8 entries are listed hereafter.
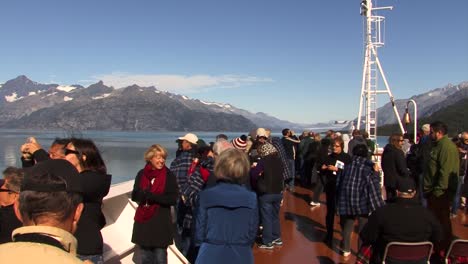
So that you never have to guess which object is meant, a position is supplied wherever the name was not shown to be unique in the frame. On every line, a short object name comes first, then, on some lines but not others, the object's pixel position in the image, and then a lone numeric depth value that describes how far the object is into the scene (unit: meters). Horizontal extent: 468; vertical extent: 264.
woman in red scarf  4.11
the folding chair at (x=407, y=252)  3.37
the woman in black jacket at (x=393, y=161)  6.61
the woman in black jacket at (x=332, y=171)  6.56
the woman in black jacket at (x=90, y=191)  3.23
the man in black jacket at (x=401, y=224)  3.45
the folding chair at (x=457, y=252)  3.78
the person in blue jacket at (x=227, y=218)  3.35
